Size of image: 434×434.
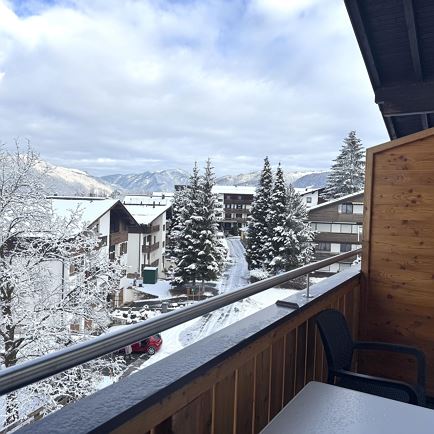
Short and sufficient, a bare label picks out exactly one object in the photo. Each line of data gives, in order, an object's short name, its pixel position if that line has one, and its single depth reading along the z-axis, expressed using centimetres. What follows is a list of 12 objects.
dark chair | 174
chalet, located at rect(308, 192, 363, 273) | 1591
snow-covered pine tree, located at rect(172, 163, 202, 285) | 1795
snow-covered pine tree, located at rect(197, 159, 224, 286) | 1783
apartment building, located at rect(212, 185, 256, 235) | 3888
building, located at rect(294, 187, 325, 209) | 2503
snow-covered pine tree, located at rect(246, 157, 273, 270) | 1848
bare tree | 689
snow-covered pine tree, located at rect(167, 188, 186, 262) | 1881
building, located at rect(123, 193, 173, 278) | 2153
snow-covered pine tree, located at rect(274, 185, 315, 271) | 1741
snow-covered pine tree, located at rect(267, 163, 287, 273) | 1761
